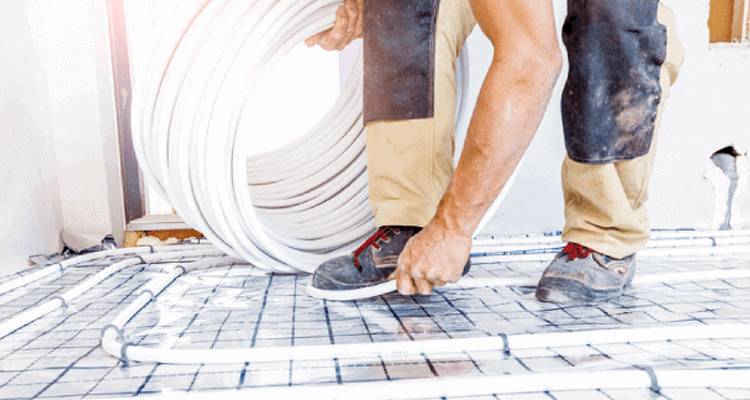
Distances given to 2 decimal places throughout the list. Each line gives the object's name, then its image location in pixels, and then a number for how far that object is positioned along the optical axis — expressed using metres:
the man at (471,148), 1.07
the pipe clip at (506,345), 1.01
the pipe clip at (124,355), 1.02
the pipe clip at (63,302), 1.36
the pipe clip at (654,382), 0.86
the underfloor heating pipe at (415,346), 1.00
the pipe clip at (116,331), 1.10
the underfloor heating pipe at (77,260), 1.52
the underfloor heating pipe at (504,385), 0.85
